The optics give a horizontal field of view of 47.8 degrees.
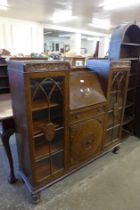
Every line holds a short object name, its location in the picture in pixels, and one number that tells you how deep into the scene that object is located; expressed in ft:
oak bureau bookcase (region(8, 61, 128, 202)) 4.09
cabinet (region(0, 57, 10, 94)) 10.13
